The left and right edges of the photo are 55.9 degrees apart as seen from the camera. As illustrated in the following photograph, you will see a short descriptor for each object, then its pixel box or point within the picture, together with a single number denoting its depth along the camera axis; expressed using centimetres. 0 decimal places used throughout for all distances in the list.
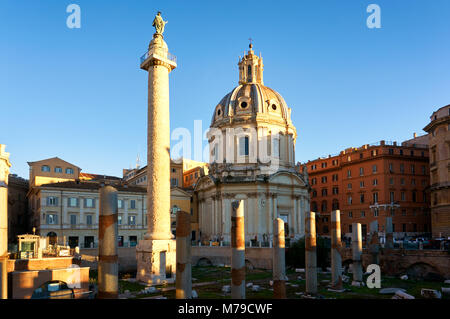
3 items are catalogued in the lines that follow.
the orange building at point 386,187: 5600
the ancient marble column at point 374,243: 3231
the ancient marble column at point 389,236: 3322
